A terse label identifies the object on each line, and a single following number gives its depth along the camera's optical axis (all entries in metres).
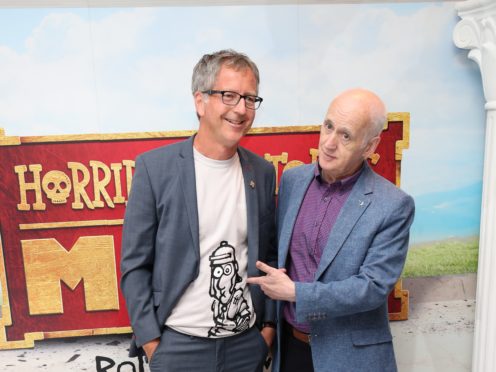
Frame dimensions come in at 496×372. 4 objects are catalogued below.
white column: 1.84
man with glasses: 1.40
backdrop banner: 1.81
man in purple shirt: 1.28
